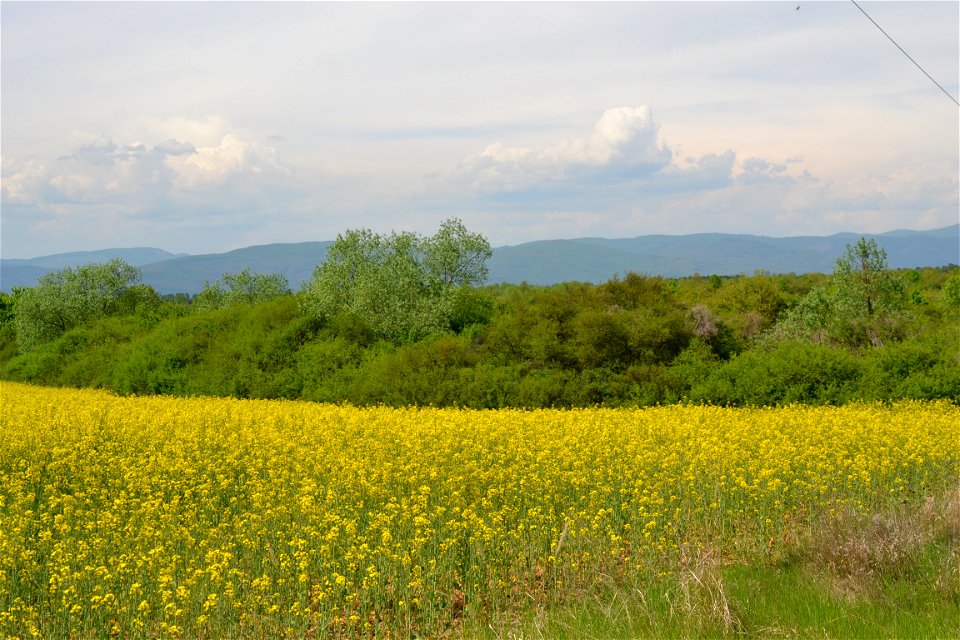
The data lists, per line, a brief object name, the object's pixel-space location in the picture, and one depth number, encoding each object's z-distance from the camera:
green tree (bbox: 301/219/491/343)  32.66
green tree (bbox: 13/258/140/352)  47.22
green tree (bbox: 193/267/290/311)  60.94
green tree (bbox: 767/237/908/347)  28.94
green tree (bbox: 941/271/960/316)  38.12
